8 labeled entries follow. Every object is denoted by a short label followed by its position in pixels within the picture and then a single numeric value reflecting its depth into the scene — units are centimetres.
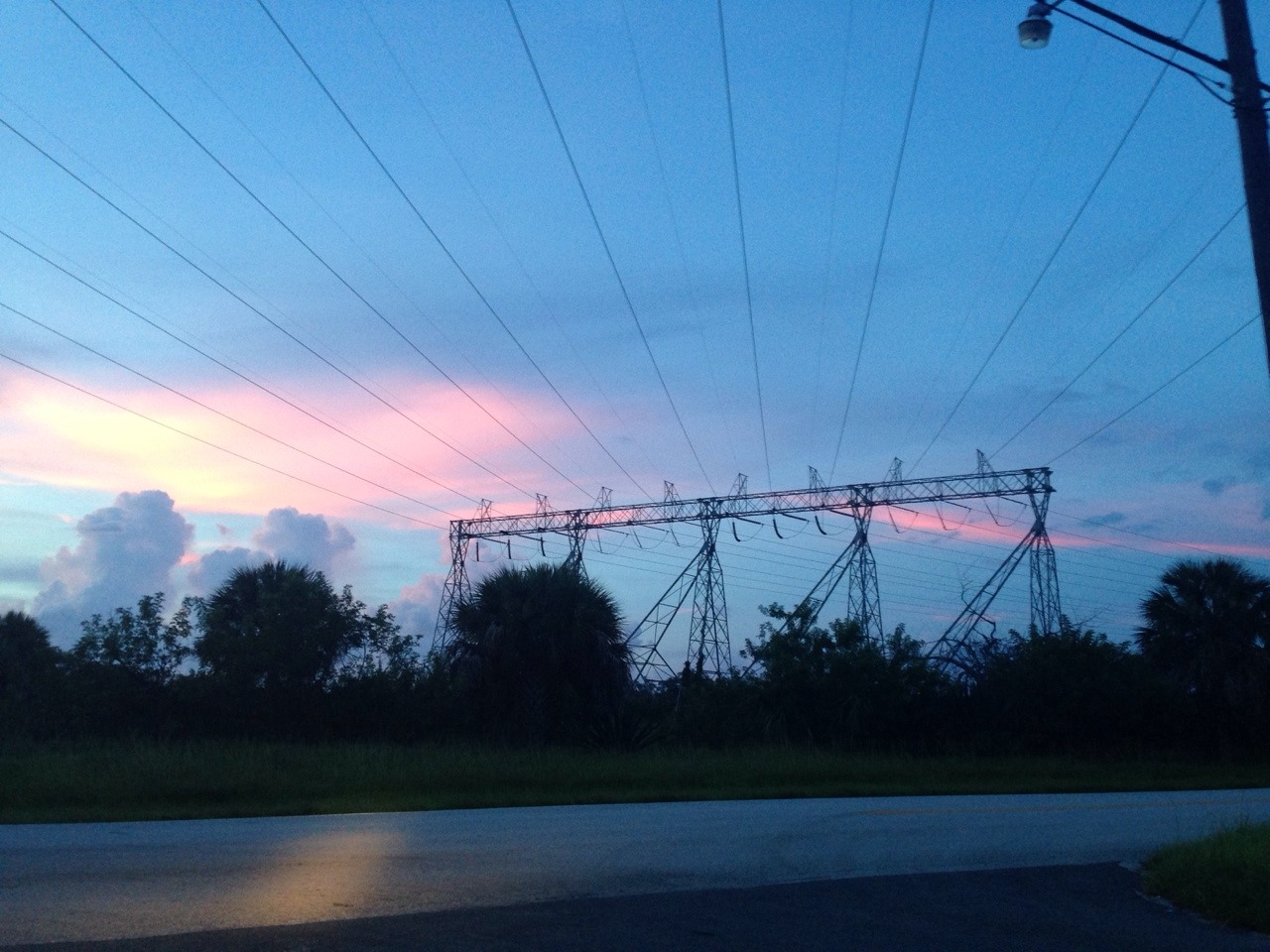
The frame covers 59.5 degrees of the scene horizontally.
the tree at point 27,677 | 3119
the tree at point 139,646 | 3228
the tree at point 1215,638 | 3634
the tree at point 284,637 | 3247
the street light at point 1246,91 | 922
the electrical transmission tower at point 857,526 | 3831
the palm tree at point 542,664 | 3125
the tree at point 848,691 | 3475
